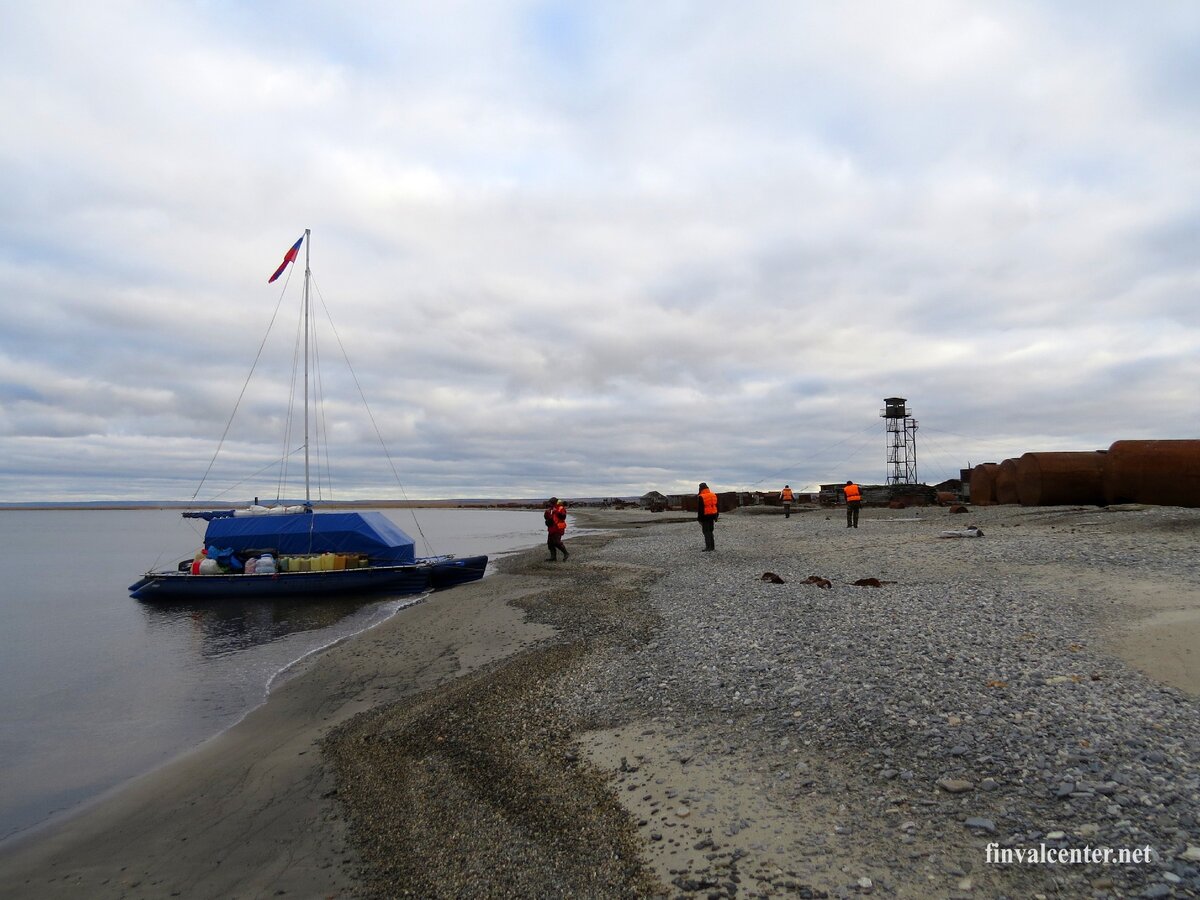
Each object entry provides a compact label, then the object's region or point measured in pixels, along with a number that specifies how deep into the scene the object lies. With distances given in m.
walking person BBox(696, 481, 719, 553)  23.12
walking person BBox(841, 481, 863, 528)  30.03
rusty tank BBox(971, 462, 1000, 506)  37.56
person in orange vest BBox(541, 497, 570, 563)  26.43
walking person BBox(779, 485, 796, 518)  49.95
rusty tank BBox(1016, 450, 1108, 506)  28.18
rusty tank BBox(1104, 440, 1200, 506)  19.84
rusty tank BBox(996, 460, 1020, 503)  32.84
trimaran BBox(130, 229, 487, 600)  23.66
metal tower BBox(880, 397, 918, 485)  66.62
